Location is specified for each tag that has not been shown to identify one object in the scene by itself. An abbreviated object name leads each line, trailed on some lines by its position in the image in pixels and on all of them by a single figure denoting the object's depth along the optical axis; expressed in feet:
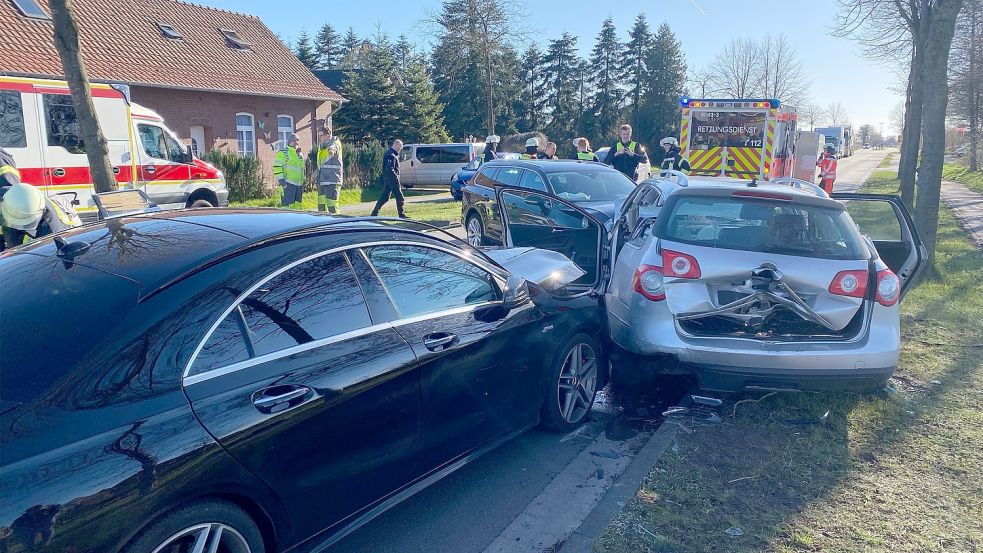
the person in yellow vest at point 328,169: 42.09
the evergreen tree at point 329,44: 267.39
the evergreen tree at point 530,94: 181.88
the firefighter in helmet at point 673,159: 43.86
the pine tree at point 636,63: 191.11
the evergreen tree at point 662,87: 188.34
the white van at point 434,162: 88.79
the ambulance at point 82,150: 38.11
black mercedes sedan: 7.04
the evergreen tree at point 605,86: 190.29
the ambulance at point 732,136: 54.70
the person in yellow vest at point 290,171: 43.86
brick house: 64.69
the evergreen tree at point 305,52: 204.54
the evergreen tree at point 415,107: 116.78
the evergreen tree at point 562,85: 189.57
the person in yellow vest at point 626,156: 41.57
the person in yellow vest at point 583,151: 45.09
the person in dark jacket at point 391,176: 48.42
